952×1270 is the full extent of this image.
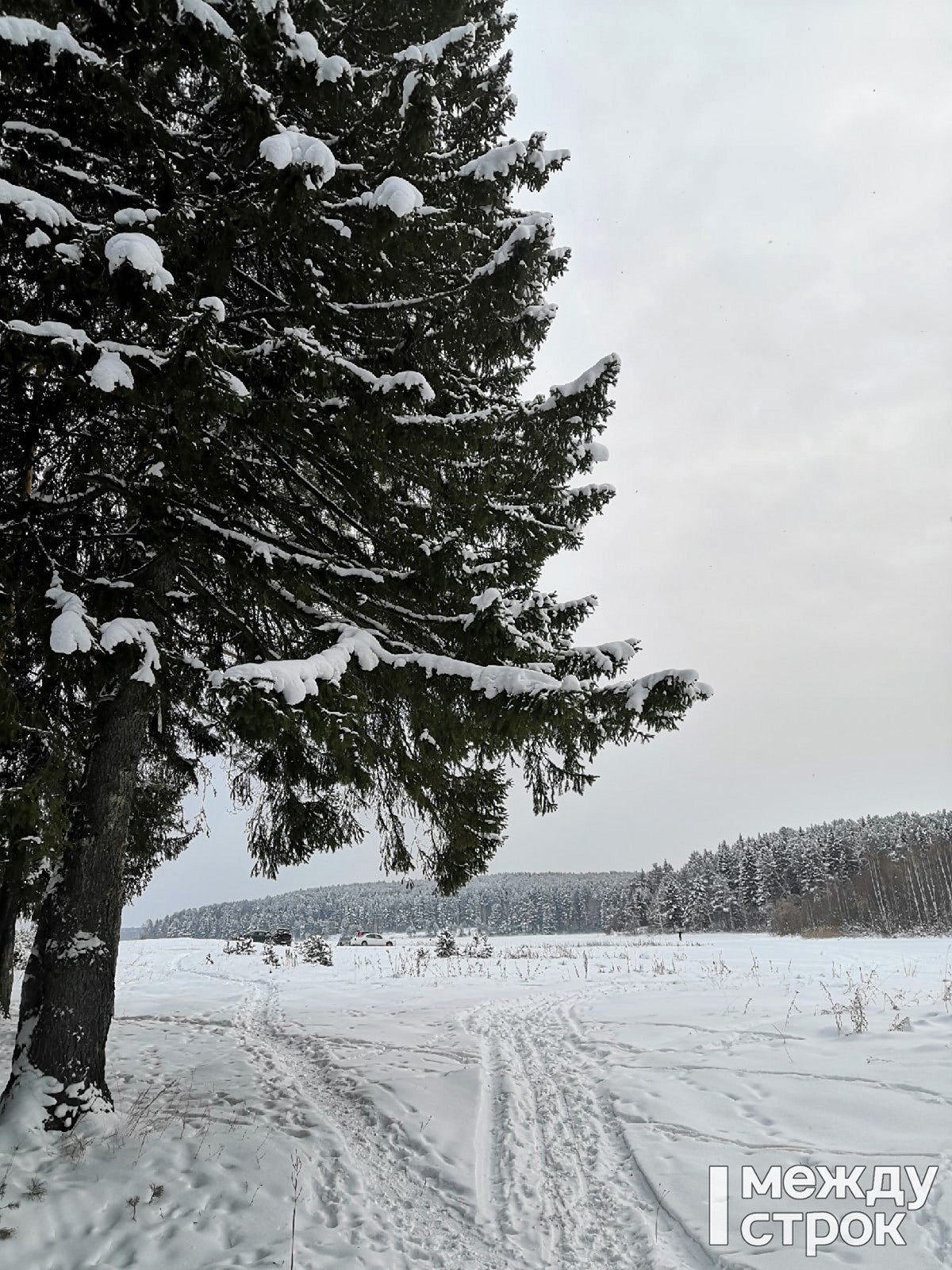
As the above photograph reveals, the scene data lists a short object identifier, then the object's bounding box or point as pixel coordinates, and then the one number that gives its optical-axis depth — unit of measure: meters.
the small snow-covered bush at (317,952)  20.27
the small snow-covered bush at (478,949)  22.53
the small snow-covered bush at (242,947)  24.45
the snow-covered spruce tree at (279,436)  4.02
